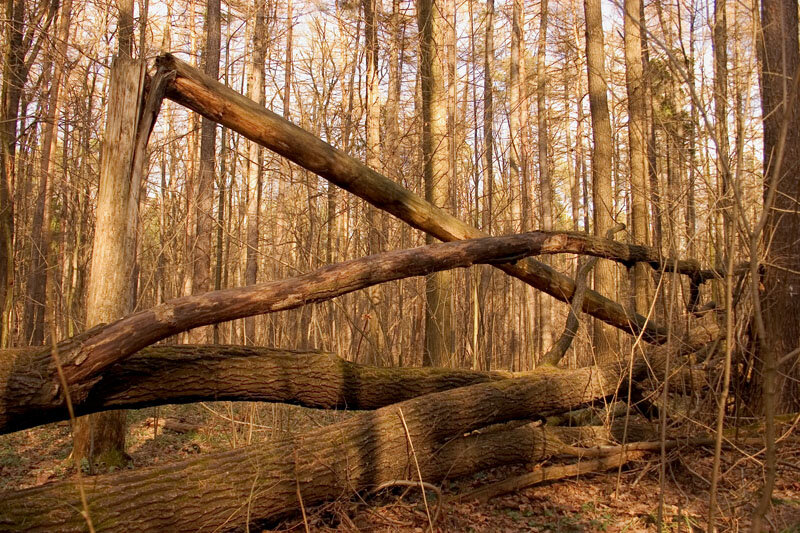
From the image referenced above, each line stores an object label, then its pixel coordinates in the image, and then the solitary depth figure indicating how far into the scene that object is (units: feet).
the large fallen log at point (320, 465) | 10.05
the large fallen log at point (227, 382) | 12.84
